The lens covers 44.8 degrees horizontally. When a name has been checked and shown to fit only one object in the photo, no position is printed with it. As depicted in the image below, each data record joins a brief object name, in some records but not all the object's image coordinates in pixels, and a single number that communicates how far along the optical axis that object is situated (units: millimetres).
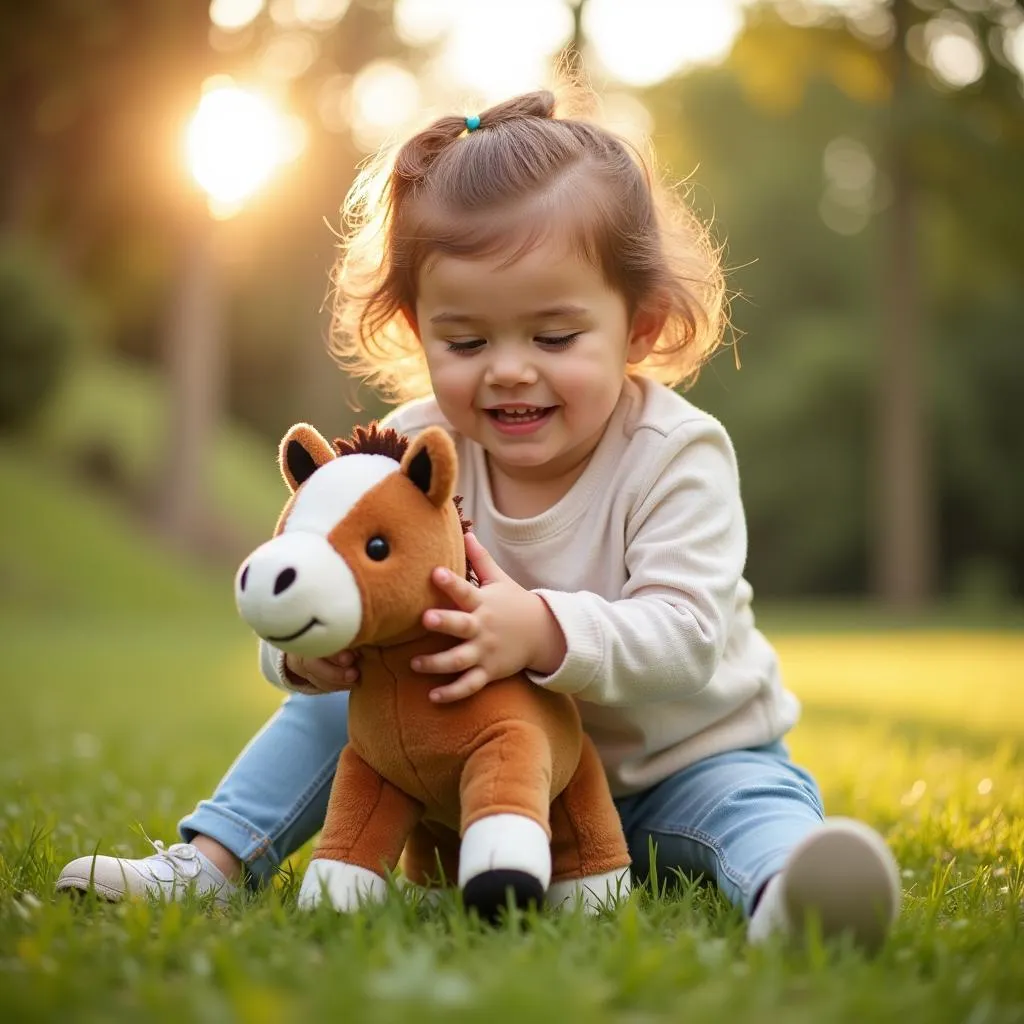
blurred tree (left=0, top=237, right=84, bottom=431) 13500
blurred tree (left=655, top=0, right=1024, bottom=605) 15453
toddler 2191
